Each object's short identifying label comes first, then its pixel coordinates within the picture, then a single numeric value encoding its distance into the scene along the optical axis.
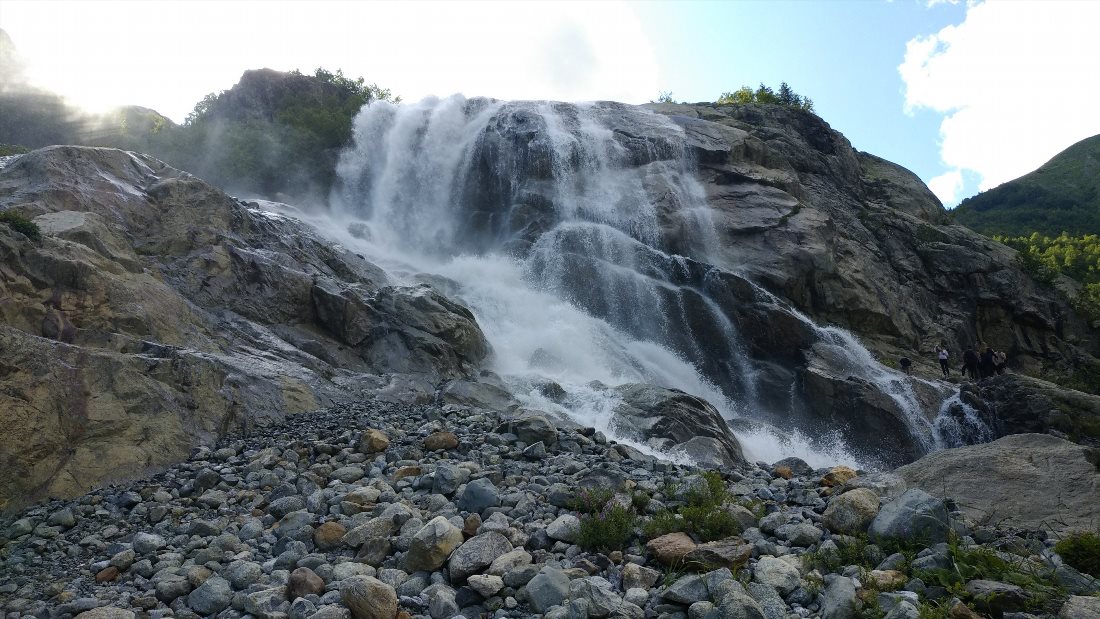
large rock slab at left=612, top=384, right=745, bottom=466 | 14.24
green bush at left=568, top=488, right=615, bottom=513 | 7.23
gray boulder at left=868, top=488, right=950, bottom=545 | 5.99
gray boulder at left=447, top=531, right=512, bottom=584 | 6.01
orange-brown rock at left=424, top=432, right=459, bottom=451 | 9.54
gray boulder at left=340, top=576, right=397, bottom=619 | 5.41
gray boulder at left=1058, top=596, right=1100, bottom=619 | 4.53
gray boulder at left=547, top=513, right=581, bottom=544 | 6.74
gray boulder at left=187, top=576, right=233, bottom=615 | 5.79
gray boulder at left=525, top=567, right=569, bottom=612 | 5.52
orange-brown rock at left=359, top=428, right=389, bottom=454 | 9.42
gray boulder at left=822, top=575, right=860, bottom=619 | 5.08
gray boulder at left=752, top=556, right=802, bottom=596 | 5.57
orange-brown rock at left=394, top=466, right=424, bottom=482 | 8.46
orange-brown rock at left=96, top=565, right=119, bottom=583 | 6.36
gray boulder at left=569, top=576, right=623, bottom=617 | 5.39
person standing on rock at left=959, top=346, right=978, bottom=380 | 26.16
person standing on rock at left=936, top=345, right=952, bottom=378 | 26.56
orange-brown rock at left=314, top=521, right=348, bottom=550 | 6.76
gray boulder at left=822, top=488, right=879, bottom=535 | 6.57
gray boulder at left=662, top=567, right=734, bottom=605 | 5.47
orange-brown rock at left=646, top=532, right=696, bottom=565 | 6.17
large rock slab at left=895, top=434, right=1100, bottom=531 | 7.25
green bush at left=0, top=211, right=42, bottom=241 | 10.32
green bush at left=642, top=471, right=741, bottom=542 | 6.69
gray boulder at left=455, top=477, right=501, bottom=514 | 7.42
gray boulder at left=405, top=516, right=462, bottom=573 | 6.20
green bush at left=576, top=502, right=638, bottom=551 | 6.57
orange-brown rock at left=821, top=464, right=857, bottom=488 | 8.57
